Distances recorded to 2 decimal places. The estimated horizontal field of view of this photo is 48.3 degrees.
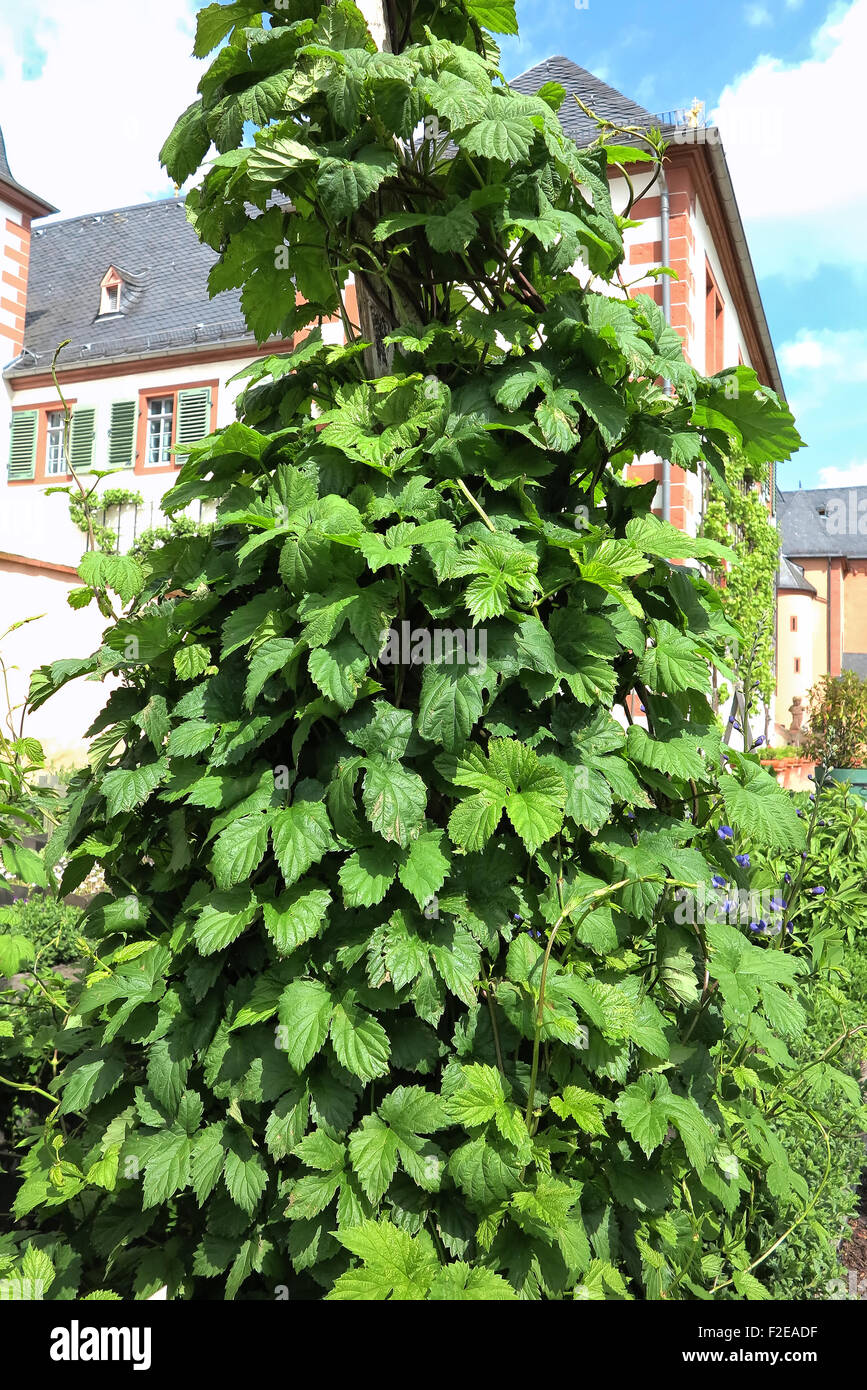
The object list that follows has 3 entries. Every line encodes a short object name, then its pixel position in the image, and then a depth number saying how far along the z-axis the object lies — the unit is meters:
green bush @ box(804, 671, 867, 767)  16.75
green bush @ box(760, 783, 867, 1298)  2.52
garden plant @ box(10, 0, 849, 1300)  1.61
